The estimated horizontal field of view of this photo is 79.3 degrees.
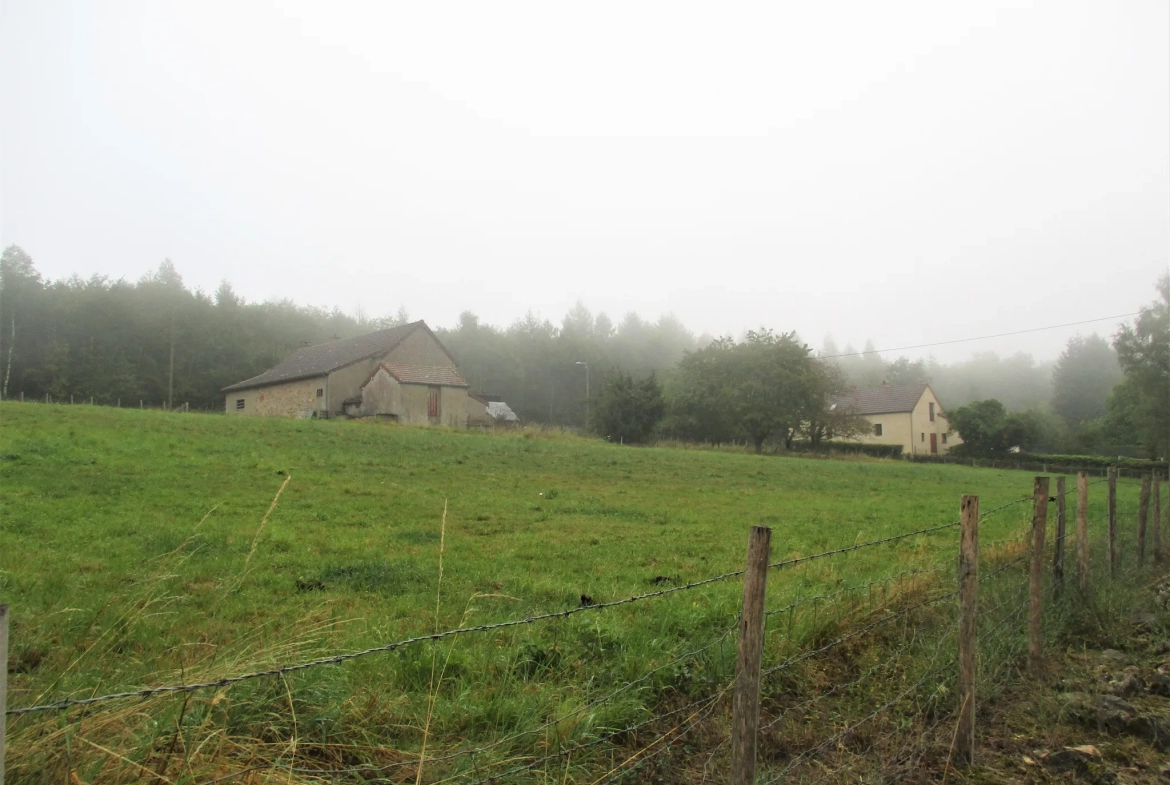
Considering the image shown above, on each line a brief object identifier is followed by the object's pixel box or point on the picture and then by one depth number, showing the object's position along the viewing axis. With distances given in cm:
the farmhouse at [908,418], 5930
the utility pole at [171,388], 5532
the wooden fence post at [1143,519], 837
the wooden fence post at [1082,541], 619
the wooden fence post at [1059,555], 618
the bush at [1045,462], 4550
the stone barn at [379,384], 3766
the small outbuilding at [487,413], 4337
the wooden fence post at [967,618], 395
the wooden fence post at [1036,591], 505
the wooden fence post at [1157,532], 848
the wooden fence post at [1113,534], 742
